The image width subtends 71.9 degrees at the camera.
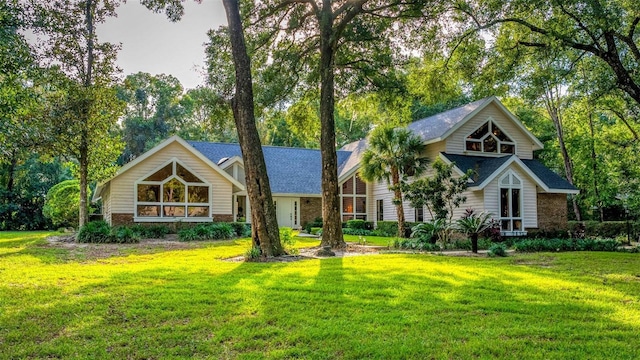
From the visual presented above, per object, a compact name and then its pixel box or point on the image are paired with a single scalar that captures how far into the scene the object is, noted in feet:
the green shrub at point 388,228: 73.23
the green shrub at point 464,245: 50.74
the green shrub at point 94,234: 54.65
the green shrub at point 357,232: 78.50
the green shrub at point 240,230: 68.03
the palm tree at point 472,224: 45.48
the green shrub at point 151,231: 61.77
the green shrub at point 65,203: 88.12
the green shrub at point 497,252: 42.22
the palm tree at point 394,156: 67.42
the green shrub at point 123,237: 54.49
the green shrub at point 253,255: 35.42
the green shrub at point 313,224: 84.99
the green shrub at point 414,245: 47.91
